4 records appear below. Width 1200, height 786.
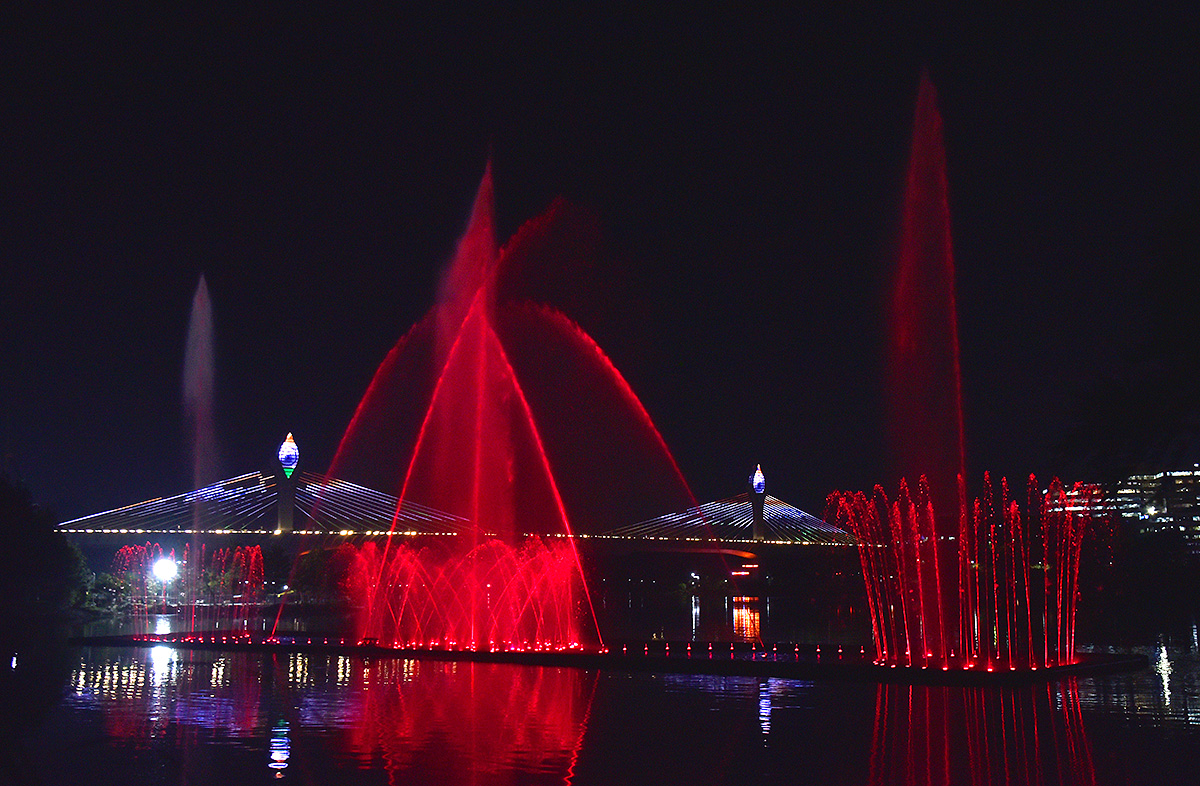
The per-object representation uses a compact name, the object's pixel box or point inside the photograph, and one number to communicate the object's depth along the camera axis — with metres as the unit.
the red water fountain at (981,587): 24.95
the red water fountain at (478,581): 29.64
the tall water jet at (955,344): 22.78
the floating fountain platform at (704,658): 19.91
